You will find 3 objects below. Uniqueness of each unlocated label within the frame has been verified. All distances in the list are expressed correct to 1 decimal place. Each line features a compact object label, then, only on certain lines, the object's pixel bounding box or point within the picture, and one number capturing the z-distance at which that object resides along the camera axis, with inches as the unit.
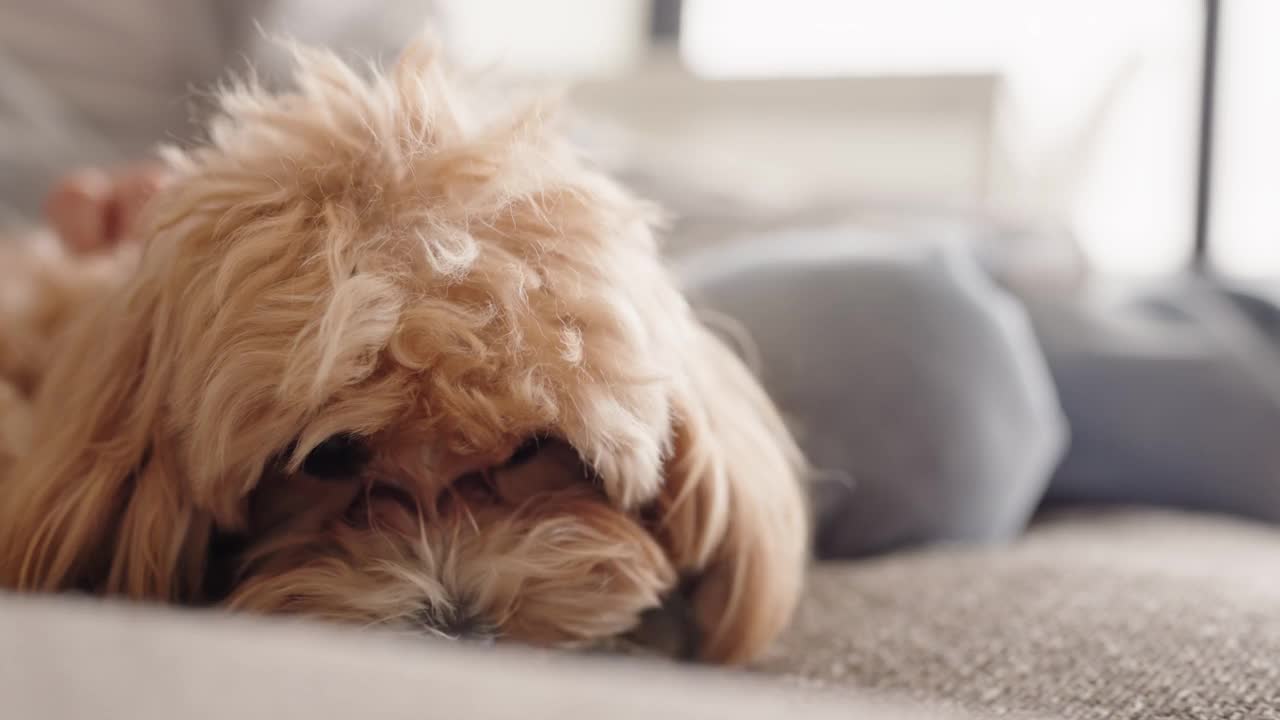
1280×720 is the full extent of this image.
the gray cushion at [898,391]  24.4
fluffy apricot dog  18.7
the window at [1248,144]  56.2
